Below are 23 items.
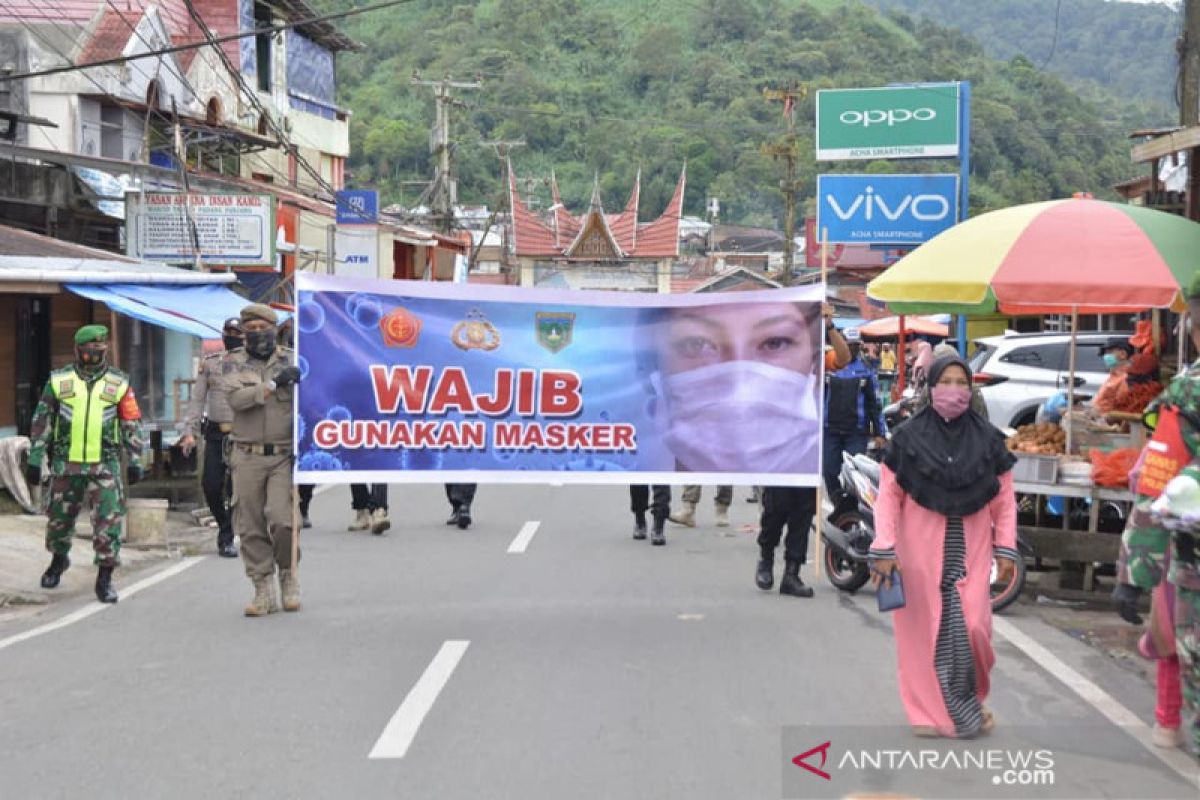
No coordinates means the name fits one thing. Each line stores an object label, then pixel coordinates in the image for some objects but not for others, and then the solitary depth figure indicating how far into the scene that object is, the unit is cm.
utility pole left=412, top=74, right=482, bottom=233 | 4792
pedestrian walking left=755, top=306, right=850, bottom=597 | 960
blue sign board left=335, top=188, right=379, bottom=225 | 3600
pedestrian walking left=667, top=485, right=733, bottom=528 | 1409
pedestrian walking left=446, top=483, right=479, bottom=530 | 1375
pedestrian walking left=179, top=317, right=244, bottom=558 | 1207
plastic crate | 1005
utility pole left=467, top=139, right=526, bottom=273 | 4992
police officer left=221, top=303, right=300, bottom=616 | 908
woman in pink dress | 620
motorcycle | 952
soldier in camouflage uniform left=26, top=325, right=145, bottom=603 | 978
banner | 889
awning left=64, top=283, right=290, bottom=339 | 1509
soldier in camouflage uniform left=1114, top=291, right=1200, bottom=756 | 570
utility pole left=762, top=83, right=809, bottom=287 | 4891
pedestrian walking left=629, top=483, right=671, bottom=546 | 1270
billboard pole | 1908
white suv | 1803
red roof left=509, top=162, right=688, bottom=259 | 6531
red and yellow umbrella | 966
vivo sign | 2005
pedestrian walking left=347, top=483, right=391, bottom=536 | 1345
